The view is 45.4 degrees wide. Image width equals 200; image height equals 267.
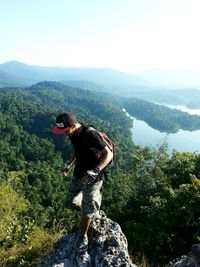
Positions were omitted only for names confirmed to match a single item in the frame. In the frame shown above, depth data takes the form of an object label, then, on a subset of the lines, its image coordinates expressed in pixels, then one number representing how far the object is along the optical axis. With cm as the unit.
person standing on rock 297
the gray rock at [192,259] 281
